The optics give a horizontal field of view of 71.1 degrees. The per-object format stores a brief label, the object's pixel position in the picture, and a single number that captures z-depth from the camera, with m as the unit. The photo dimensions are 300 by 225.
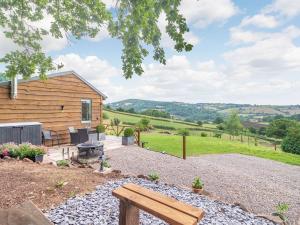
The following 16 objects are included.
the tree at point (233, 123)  48.22
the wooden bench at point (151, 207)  2.19
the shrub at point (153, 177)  5.66
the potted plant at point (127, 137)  11.72
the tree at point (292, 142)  21.15
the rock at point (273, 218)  4.05
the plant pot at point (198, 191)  5.11
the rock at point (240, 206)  4.41
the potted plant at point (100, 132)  12.74
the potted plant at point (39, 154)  7.33
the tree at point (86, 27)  3.21
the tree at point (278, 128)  48.23
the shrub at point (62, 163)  6.75
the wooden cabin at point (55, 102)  9.79
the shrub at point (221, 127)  48.22
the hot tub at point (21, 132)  9.02
